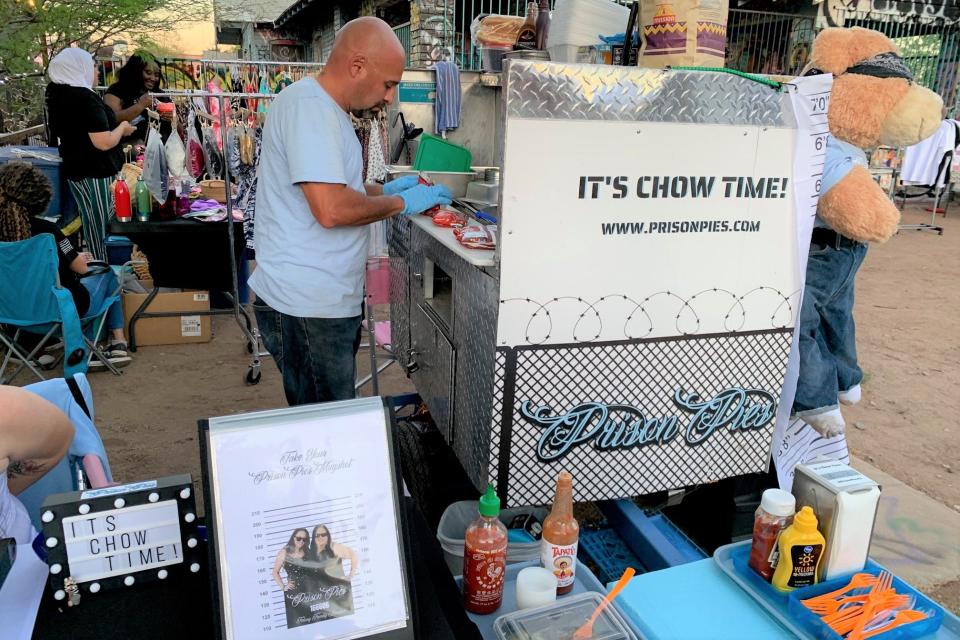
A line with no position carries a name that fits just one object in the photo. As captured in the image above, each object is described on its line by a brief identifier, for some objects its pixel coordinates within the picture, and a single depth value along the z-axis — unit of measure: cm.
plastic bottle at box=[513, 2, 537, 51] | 312
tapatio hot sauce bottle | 143
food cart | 179
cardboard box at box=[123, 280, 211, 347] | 519
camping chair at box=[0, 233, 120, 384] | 396
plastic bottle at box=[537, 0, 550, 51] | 301
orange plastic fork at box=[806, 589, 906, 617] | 133
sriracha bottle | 134
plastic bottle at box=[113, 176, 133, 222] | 474
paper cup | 134
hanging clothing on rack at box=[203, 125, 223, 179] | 559
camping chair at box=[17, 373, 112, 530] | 170
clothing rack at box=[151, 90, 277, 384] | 453
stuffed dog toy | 225
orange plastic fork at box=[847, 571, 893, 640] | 126
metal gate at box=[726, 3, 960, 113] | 1086
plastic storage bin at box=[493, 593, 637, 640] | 125
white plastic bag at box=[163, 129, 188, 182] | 563
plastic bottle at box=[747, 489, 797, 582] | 143
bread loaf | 333
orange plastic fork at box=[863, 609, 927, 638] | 127
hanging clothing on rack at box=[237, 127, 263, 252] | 453
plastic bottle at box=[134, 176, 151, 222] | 488
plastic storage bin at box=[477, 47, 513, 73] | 339
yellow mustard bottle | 137
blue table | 135
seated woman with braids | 404
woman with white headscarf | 547
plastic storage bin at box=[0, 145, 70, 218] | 597
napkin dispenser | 139
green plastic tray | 337
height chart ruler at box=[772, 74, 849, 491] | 200
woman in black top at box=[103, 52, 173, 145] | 667
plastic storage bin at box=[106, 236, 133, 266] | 591
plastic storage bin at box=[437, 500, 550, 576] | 203
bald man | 230
